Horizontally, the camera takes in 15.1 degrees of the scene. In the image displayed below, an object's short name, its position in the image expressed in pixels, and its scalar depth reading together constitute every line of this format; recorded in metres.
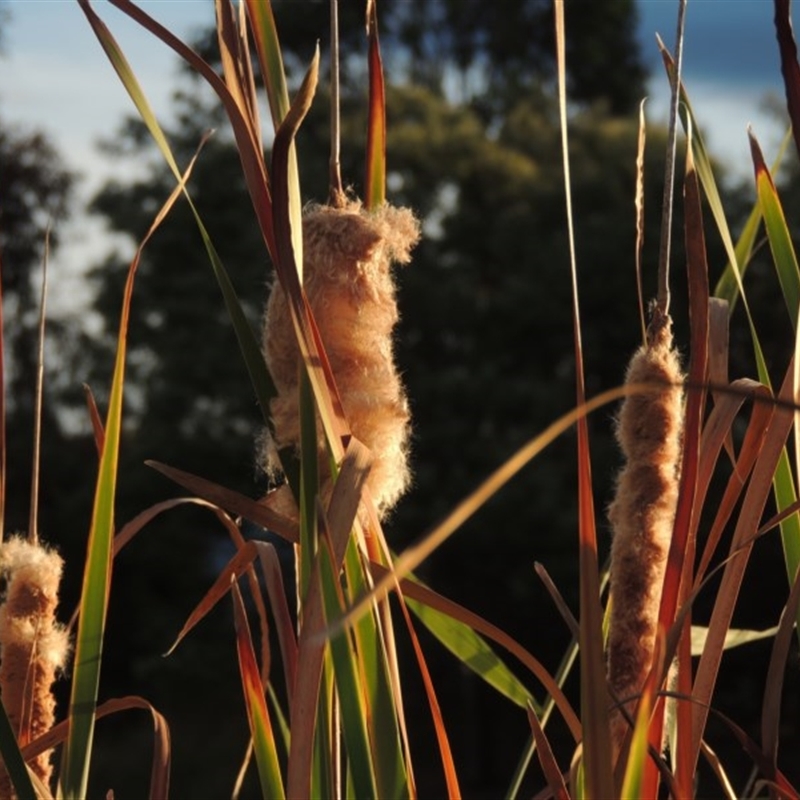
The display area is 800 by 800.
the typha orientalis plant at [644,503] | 1.41
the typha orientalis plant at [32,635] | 1.52
